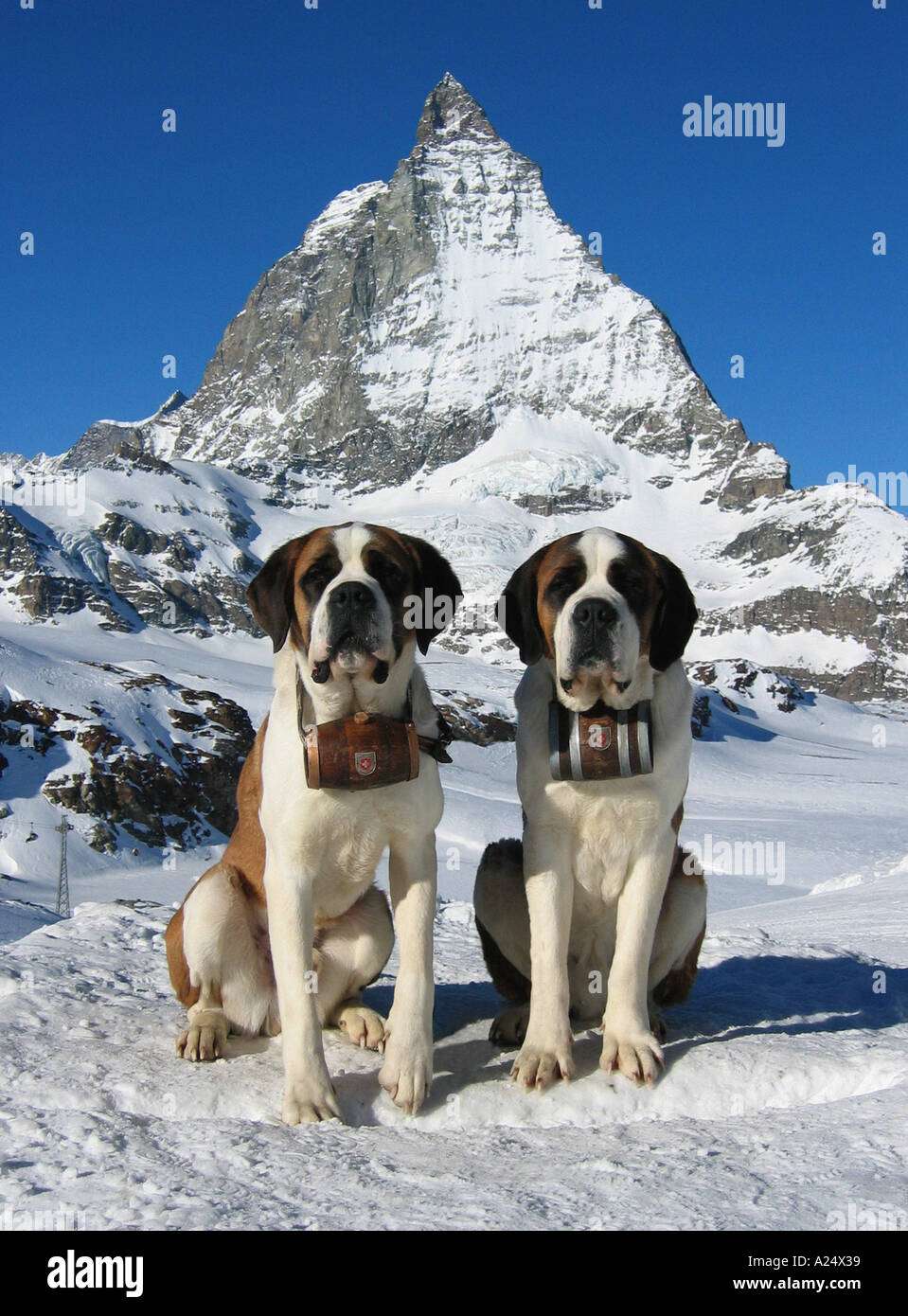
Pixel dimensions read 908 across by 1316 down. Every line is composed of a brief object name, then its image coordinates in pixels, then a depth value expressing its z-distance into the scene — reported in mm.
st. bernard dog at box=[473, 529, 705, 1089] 4273
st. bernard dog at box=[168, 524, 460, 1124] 4059
